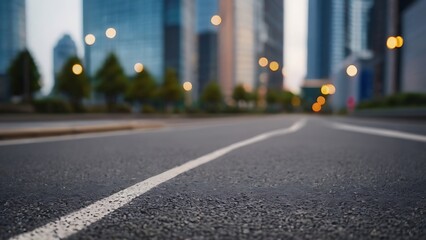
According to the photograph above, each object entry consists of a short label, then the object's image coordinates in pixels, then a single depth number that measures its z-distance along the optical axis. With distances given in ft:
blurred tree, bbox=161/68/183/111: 195.31
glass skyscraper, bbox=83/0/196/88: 317.42
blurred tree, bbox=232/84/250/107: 305.32
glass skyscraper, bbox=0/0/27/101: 270.46
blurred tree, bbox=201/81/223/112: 253.24
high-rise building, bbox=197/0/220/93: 439.22
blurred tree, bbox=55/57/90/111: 142.51
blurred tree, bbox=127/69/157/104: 180.04
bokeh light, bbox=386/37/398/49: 57.38
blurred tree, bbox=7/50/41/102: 152.35
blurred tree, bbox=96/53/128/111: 156.87
